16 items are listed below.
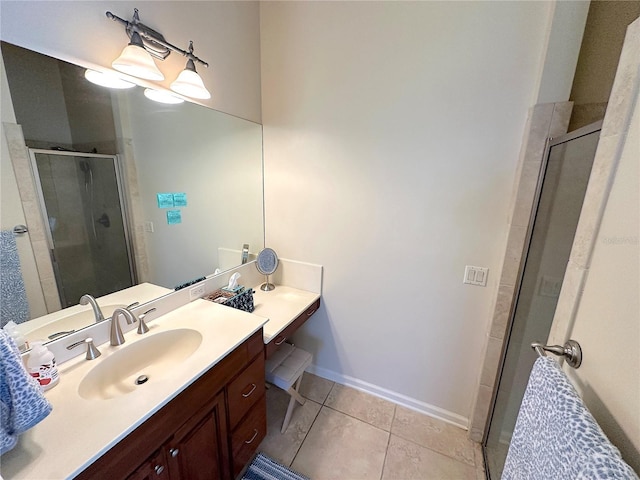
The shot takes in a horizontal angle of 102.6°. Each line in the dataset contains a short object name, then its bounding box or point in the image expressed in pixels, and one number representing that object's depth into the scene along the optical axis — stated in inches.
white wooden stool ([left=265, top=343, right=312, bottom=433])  62.5
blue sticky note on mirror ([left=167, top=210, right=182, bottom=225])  57.4
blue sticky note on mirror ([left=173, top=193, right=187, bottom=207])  58.0
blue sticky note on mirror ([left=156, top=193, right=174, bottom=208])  54.8
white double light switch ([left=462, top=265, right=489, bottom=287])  57.6
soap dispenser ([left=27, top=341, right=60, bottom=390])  32.9
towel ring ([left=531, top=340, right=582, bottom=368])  26.4
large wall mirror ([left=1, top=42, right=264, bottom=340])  35.6
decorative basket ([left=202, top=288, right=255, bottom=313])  60.4
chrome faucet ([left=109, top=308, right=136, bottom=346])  42.9
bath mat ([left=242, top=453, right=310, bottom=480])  54.2
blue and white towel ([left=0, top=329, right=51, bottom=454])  24.7
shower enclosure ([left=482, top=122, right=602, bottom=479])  38.5
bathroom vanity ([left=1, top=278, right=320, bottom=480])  27.1
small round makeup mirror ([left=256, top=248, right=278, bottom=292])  76.9
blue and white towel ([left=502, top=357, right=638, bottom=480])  18.1
